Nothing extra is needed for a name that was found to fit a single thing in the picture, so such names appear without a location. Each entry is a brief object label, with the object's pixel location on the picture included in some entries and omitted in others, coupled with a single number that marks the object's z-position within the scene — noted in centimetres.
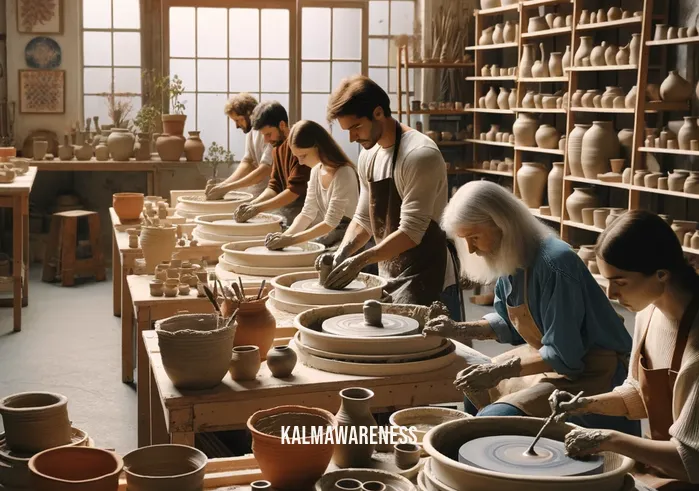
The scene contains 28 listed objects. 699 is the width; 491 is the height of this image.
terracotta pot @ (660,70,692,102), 680
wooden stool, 838
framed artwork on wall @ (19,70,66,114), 960
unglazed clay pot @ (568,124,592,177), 791
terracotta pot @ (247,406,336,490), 200
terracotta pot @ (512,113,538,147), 870
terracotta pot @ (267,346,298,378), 276
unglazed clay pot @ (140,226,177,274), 440
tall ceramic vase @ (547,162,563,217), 829
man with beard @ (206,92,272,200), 657
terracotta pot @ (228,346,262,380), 272
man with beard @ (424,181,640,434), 277
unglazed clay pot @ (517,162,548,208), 864
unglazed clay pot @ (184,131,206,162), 944
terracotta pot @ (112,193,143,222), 613
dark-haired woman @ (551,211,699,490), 208
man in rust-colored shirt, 573
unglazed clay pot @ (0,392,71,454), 204
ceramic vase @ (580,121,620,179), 763
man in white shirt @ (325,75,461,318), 388
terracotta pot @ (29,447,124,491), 192
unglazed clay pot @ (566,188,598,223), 784
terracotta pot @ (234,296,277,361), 286
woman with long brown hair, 484
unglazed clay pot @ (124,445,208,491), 201
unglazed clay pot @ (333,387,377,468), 214
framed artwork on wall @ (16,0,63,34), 948
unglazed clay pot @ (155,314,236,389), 256
